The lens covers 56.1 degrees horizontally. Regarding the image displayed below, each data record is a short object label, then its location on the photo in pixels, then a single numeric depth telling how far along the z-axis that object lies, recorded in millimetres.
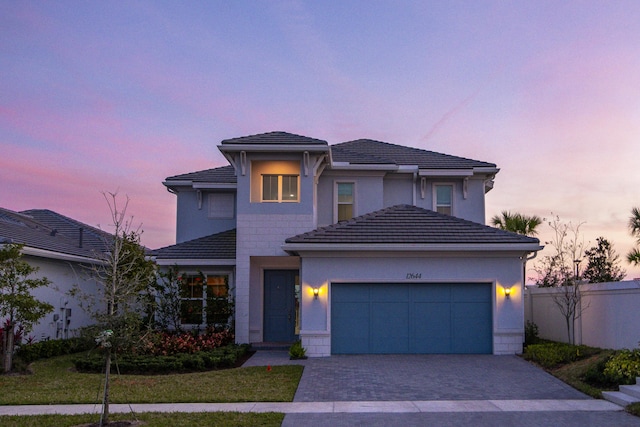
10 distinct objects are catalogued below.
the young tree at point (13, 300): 14562
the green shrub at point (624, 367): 11898
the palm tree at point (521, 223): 24391
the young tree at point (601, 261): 21875
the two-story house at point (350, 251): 17188
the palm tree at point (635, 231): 18516
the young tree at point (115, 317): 9539
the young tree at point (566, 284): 16453
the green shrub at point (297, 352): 16547
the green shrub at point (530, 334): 17828
